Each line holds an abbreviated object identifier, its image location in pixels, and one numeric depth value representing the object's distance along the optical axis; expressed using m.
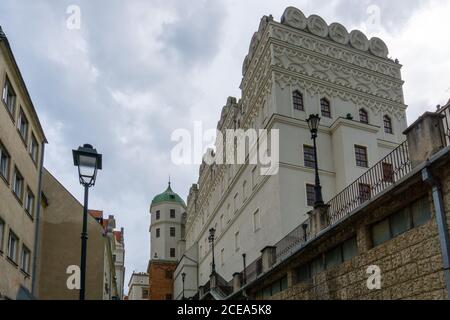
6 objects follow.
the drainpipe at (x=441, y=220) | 10.16
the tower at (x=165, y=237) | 67.56
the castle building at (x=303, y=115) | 31.64
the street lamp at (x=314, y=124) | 17.73
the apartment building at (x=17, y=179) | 17.09
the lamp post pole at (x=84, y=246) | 9.30
